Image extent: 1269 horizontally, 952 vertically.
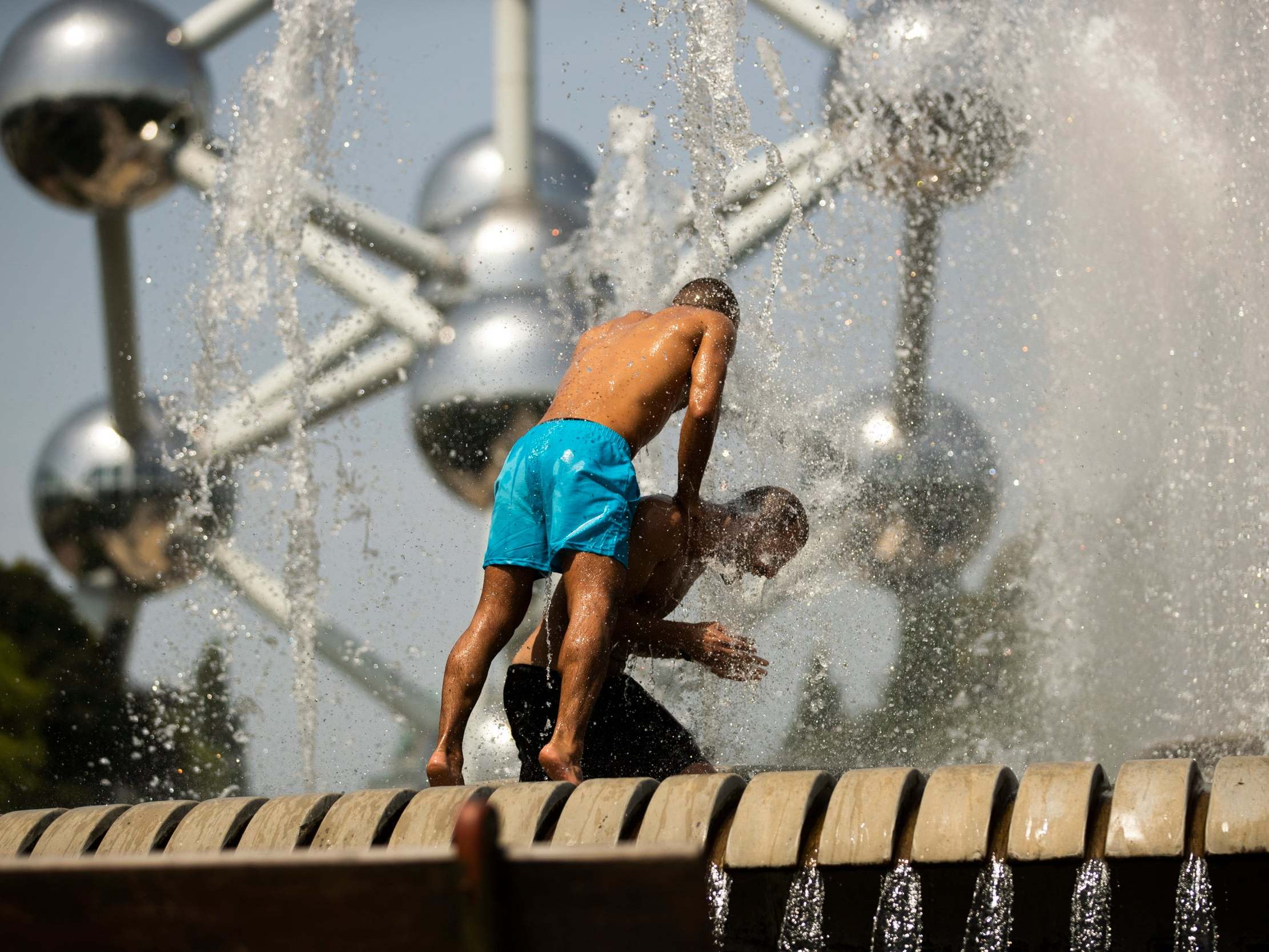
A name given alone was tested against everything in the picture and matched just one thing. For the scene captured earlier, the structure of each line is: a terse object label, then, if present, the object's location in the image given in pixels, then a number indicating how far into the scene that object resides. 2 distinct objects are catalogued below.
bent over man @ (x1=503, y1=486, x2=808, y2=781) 8.23
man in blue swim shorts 7.71
